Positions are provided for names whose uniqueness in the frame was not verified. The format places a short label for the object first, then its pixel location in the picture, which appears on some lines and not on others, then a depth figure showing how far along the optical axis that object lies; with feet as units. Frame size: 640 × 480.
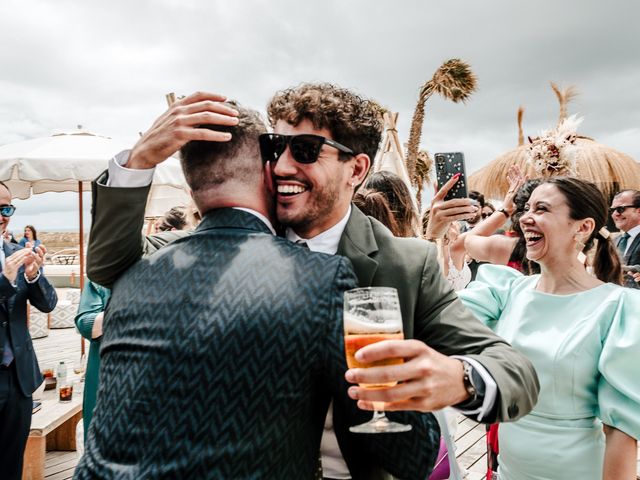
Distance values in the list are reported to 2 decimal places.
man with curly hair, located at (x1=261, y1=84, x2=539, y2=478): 3.58
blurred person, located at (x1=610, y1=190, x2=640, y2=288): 19.79
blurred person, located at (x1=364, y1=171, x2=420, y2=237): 10.21
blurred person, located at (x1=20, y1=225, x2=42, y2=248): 36.38
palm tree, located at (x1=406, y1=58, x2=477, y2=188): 48.24
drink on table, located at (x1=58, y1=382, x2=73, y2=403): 15.78
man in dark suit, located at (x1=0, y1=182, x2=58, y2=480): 11.61
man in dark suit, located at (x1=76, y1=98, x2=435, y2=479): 3.60
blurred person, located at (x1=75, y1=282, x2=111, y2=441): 11.61
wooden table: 13.92
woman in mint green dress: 7.20
